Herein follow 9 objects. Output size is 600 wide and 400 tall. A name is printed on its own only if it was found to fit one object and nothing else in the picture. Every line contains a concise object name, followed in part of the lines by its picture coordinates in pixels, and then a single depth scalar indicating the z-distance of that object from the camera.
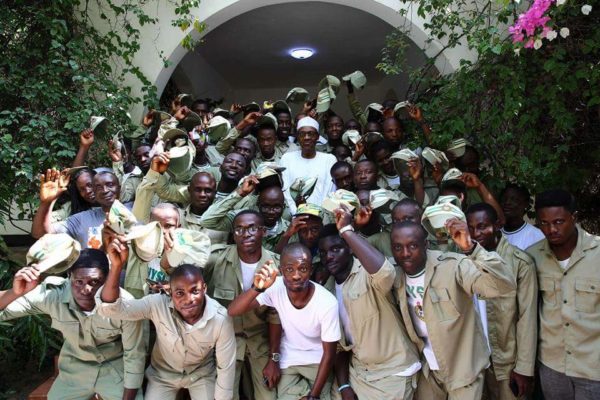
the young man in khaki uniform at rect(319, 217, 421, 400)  2.69
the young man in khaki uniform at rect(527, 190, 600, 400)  2.63
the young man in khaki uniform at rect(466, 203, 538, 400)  2.82
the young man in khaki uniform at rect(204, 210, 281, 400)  3.09
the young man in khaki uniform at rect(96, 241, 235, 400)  2.65
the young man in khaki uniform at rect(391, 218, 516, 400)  2.62
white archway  5.59
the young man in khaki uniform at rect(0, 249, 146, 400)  2.81
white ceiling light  7.84
